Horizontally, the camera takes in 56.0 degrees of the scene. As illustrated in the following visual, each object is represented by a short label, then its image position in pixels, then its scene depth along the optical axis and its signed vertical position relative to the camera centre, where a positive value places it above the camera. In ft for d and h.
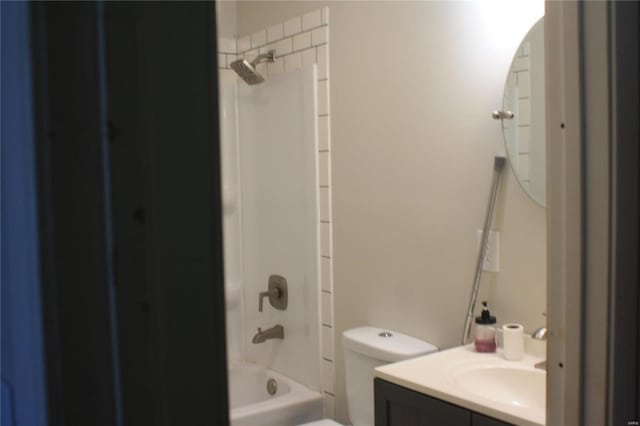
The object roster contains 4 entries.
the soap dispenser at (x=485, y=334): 5.82 -1.50
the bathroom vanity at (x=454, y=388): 4.87 -1.80
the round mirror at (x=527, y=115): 5.55 +0.60
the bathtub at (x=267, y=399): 7.66 -2.97
